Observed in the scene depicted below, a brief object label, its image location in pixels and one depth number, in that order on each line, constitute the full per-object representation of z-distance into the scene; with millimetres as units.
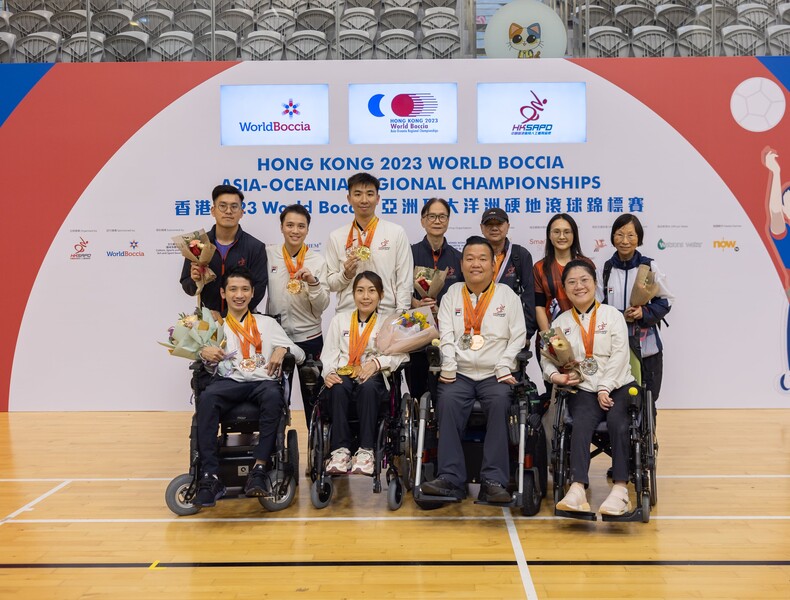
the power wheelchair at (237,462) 4020
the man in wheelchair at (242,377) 3955
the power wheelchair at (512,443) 3885
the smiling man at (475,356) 3910
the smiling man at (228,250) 4500
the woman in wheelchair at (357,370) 4047
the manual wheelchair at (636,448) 3762
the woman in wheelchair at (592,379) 3787
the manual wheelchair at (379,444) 4074
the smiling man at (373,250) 4480
